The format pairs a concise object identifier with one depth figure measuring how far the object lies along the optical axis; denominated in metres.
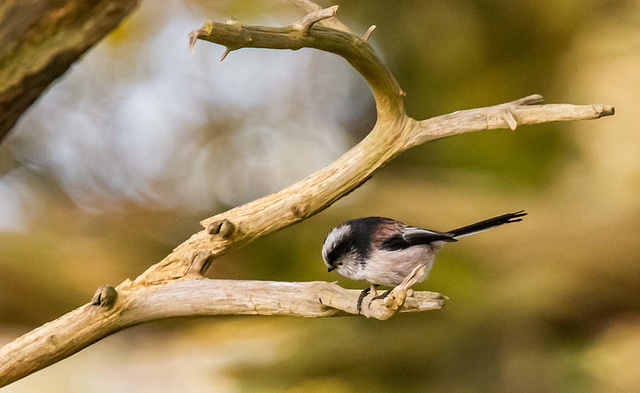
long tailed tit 5.78
